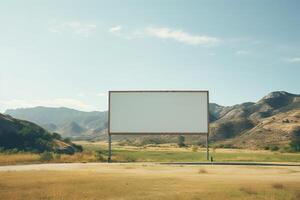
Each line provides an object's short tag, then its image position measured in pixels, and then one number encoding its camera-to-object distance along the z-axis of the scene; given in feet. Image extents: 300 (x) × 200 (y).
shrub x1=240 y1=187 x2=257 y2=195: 74.59
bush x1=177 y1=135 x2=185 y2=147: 519.03
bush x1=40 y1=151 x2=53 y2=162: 166.06
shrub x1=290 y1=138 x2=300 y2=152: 293.84
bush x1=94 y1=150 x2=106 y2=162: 185.55
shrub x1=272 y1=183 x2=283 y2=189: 81.82
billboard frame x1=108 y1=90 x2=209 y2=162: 193.45
